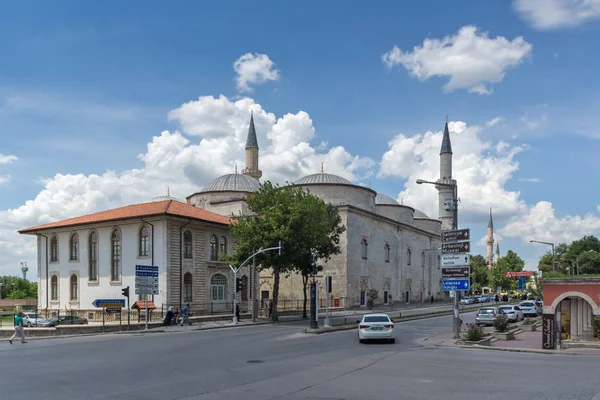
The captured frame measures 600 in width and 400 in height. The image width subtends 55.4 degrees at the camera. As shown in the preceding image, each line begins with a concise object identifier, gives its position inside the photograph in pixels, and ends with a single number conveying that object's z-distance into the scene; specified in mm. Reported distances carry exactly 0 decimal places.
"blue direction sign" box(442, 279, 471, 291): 27000
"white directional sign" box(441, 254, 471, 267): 27453
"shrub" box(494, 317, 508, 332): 29484
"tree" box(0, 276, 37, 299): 112425
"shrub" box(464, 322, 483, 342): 25688
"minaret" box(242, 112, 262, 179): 85375
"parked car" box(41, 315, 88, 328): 44172
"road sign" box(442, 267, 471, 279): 27484
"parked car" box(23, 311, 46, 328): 45594
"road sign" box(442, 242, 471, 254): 27625
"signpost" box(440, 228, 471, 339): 27344
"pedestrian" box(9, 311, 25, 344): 28484
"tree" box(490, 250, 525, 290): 114375
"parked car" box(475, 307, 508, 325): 38062
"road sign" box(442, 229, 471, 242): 27797
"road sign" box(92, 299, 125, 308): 37500
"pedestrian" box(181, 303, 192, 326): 40031
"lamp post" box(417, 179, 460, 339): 27369
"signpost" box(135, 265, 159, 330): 35812
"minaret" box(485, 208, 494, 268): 162625
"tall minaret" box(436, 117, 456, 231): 87875
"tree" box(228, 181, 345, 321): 43125
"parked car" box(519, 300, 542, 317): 49575
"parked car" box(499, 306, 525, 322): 43312
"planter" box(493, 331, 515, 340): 27406
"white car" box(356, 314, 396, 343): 25922
